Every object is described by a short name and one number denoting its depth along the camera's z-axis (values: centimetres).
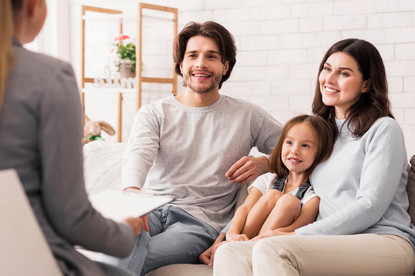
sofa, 262
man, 221
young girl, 201
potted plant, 396
